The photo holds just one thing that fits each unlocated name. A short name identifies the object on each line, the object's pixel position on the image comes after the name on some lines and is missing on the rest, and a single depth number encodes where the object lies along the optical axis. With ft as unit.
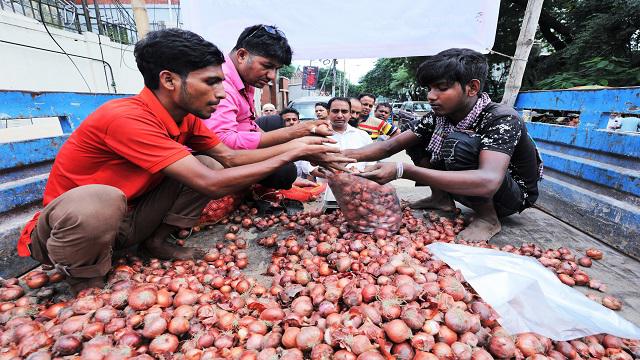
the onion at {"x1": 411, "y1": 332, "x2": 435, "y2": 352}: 3.84
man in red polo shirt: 4.88
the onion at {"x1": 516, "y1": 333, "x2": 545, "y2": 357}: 3.93
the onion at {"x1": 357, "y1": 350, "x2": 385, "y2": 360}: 3.56
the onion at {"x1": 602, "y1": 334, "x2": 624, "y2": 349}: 4.16
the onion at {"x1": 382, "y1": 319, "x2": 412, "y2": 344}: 3.91
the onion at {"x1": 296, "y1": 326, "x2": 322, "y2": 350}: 3.87
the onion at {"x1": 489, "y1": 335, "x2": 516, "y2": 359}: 3.86
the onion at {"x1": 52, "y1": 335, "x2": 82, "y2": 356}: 3.83
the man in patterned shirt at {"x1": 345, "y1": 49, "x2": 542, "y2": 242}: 6.93
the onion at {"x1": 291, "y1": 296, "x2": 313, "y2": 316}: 4.50
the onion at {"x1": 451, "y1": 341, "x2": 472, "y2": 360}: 3.76
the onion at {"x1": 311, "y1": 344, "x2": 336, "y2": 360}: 3.64
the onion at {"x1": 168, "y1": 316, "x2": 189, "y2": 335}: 4.28
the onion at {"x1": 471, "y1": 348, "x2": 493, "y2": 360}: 3.70
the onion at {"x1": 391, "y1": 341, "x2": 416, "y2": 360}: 3.78
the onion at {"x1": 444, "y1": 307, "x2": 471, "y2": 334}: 4.08
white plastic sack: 4.17
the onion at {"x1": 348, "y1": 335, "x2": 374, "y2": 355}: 3.73
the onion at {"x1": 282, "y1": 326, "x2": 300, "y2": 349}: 3.94
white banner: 10.82
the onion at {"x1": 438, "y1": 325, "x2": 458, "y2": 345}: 4.00
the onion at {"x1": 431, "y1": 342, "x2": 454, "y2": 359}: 3.74
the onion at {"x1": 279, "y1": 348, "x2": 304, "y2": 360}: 3.65
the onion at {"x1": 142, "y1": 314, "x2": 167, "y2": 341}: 4.21
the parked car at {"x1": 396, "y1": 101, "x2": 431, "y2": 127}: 56.49
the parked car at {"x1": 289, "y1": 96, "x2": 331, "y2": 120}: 27.86
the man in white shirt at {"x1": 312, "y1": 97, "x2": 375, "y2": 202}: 11.78
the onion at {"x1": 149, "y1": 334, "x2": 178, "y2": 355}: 3.99
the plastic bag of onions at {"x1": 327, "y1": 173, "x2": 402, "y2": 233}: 7.35
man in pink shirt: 8.05
